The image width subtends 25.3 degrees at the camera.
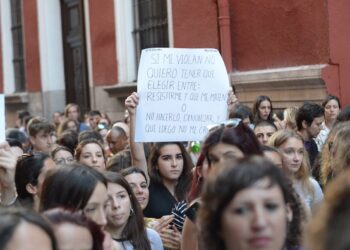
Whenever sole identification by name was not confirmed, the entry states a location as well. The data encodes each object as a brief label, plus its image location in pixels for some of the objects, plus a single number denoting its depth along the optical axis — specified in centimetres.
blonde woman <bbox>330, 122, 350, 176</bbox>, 450
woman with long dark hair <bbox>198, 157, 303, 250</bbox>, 259
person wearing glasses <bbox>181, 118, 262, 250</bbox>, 359
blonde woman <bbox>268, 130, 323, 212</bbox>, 533
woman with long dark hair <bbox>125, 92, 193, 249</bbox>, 557
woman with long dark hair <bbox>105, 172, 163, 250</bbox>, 429
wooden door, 1741
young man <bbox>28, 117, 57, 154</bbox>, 809
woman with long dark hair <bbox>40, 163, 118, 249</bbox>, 360
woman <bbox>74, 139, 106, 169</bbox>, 660
